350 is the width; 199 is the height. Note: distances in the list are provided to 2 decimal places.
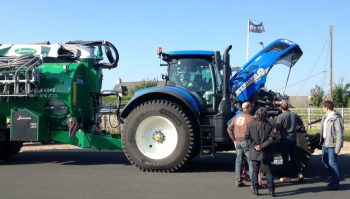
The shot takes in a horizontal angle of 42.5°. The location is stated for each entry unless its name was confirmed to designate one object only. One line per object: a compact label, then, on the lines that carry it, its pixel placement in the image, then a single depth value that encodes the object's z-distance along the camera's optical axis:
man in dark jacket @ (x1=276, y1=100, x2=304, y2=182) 8.74
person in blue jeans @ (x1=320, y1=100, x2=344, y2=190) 7.96
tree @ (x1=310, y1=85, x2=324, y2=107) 46.66
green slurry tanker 10.44
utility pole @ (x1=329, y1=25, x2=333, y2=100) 35.00
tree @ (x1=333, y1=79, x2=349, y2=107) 43.25
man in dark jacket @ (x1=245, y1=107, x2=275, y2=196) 7.47
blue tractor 9.42
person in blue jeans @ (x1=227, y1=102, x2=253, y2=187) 7.99
